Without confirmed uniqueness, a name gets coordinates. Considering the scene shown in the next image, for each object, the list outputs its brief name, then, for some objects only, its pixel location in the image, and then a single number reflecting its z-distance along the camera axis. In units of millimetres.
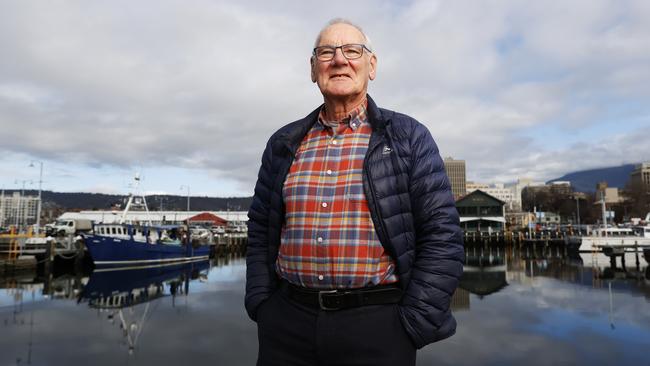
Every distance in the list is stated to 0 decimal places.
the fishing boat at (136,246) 23500
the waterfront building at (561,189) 104838
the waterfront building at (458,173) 149750
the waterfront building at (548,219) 78375
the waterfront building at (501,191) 159125
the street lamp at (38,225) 31275
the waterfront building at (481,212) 50719
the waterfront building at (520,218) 76688
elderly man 1685
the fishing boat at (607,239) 32625
